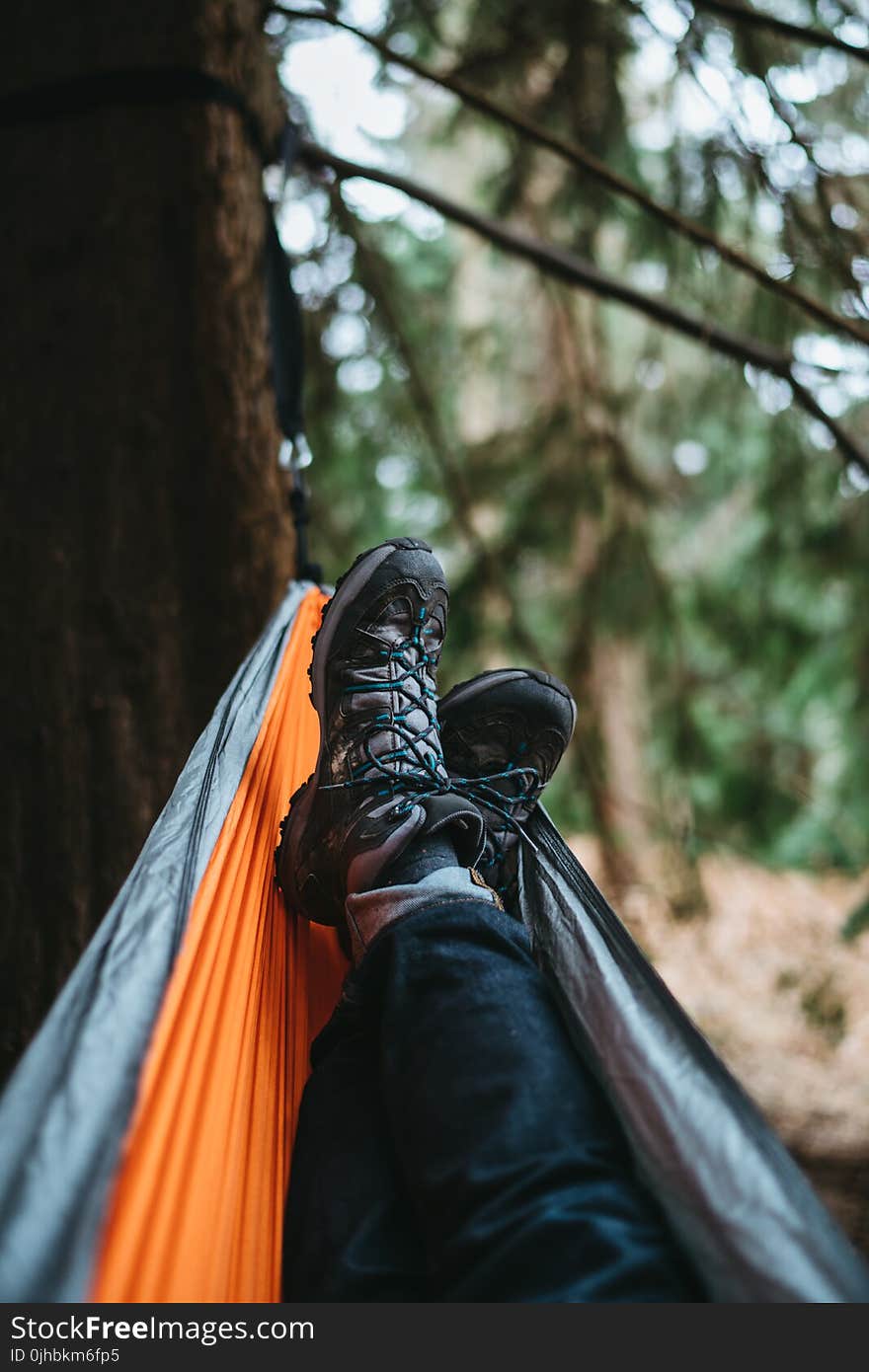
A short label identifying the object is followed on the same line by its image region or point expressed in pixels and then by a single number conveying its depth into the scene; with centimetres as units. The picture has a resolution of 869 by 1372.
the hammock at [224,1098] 50
